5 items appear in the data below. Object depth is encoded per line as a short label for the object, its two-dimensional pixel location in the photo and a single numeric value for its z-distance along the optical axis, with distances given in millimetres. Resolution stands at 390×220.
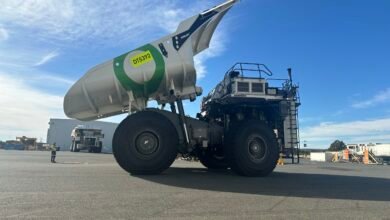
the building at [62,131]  65500
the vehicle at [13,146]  67312
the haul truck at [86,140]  46125
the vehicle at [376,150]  41406
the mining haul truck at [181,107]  10727
